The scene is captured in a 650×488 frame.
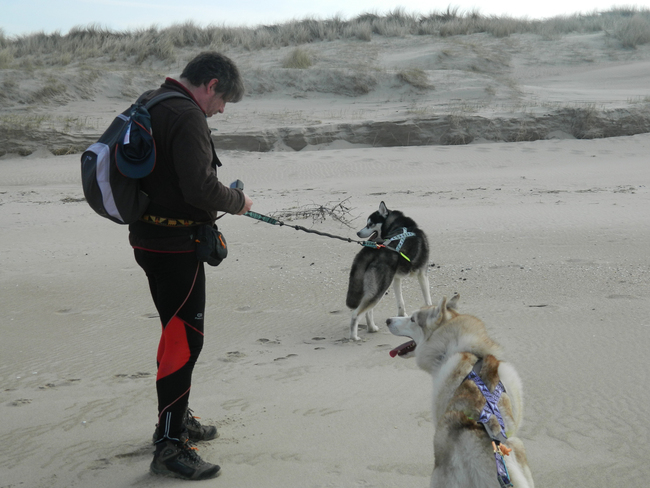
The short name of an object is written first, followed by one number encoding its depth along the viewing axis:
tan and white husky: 2.41
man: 2.88
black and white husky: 5.47
